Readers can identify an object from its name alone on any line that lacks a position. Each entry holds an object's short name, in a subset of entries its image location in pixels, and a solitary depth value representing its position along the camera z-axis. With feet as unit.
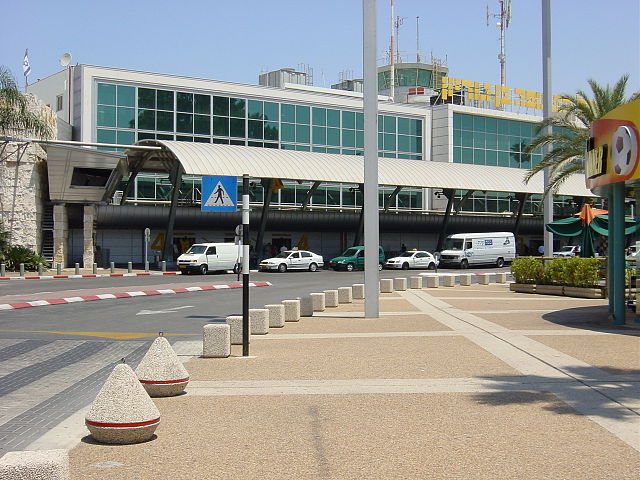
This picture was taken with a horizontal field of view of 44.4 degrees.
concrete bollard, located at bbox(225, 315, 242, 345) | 46.68
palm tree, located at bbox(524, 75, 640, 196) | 95.91
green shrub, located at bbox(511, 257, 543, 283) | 94.22
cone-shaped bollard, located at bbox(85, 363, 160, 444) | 23.66
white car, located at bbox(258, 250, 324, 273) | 155.02
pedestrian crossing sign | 44.39
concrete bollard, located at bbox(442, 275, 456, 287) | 110.80
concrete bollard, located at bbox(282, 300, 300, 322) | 61.31
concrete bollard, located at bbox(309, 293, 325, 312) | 71.00
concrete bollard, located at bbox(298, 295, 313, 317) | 66.18
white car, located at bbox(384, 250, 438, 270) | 172.76
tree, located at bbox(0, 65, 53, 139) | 133.59
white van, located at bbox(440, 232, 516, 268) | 179.22
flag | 209.56
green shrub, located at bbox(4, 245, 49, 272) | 137.49
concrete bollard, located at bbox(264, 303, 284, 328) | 57.00
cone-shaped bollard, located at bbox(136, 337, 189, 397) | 30.89
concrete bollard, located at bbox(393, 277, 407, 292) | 103.09
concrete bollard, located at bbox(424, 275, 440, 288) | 109.09
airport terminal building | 160.66
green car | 165.78
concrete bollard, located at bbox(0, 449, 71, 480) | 15.94
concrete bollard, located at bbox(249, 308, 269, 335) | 52.34
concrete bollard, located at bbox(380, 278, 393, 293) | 99.50
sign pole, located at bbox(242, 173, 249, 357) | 41.96
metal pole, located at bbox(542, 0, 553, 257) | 101.14
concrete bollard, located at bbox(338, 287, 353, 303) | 82.12
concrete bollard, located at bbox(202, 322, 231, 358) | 41.63
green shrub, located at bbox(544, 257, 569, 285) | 88.29
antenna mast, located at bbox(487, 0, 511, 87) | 284.82
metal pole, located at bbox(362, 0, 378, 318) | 63.82
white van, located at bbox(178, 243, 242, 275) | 140.73
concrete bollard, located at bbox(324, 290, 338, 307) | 76.13
